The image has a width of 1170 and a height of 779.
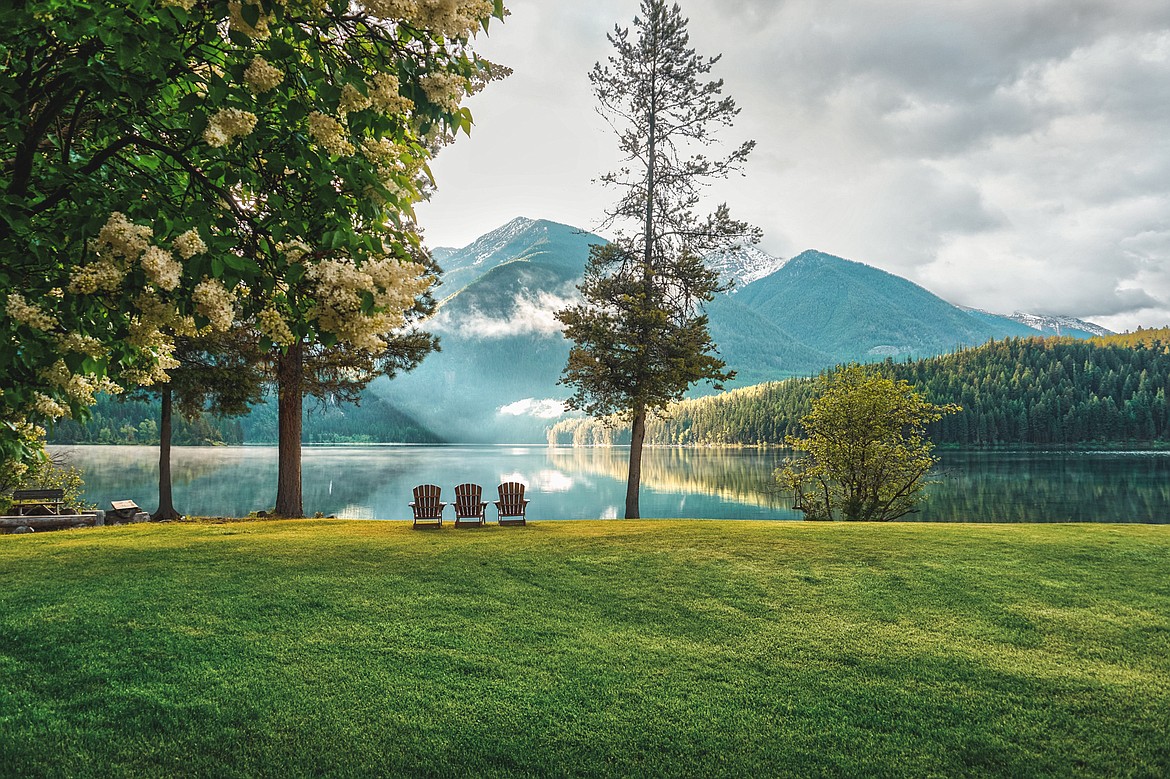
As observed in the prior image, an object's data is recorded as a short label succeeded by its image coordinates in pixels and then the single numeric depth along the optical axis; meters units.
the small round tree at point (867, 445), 26.86
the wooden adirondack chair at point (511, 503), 19.93
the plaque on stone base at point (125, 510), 24.77
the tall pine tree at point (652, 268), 23.48
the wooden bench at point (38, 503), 23.81
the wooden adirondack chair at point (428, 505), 18.89
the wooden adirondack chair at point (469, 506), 19.09
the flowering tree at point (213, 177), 3.43
